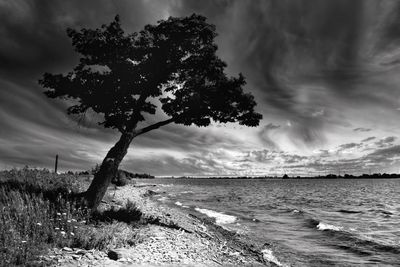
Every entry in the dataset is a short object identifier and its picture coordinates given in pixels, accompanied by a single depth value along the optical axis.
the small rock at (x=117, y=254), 7.86
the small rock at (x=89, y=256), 7.49
